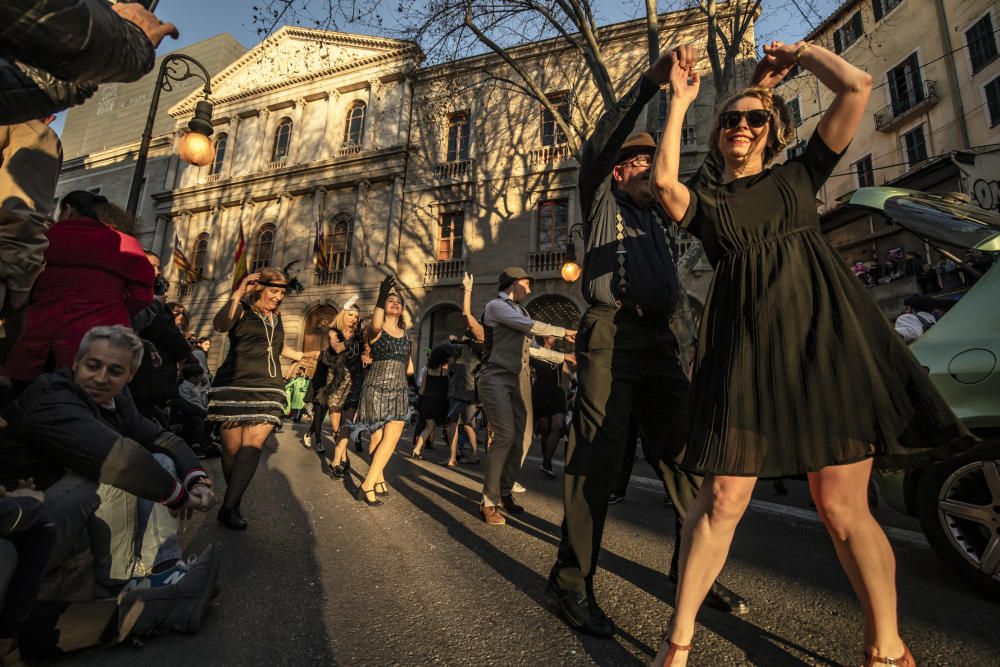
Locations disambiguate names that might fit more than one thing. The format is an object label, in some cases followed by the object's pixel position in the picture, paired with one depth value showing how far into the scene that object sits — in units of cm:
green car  221
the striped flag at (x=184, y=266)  1950
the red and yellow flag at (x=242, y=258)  1512
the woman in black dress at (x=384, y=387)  437
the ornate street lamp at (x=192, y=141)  720
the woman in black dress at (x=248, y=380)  355
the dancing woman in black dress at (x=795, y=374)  142
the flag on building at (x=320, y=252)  1988
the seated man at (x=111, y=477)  170
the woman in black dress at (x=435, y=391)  806
